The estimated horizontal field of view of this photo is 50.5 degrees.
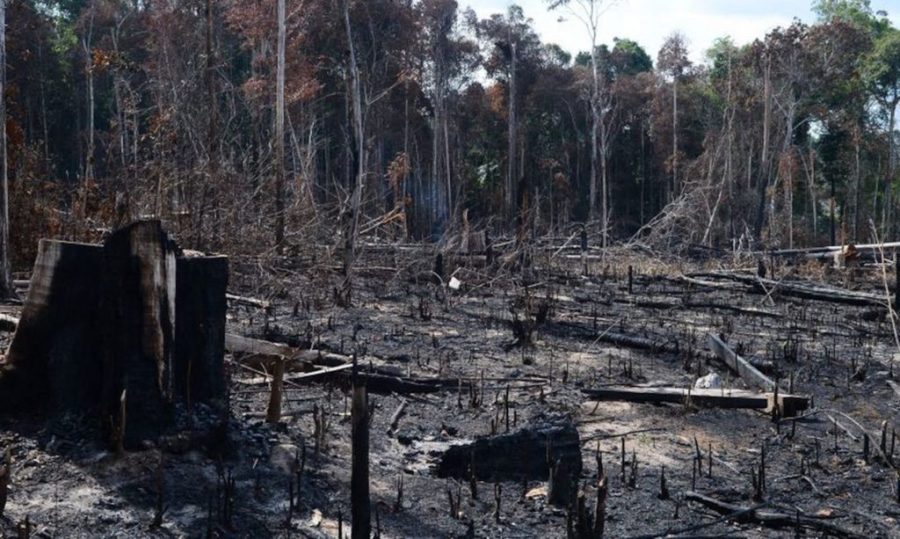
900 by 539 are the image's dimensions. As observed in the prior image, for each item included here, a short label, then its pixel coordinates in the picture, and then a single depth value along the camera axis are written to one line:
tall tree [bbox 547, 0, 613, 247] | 35.62
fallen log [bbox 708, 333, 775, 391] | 8.37
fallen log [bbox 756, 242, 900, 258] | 24.94
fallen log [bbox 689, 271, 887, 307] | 14.79
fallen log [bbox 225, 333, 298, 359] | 7.49
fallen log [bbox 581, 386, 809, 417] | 7.48
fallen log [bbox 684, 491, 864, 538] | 4.90
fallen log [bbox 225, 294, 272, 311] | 10.70
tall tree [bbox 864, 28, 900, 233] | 43.34
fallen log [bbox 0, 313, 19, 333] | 6.30
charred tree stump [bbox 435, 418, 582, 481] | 5.56
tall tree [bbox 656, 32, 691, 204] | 46.47
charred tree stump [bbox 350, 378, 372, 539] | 4.15
